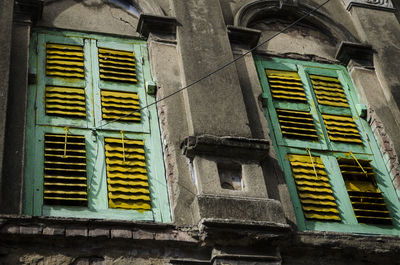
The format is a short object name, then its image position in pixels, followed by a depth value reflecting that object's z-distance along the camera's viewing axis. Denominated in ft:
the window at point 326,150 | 25.04
